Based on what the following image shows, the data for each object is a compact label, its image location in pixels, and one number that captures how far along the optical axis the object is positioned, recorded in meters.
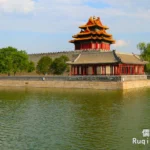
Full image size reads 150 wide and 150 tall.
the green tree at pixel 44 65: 58.19
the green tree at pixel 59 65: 56.62
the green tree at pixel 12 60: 54.22
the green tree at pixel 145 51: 59.65
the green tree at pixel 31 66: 60.38
